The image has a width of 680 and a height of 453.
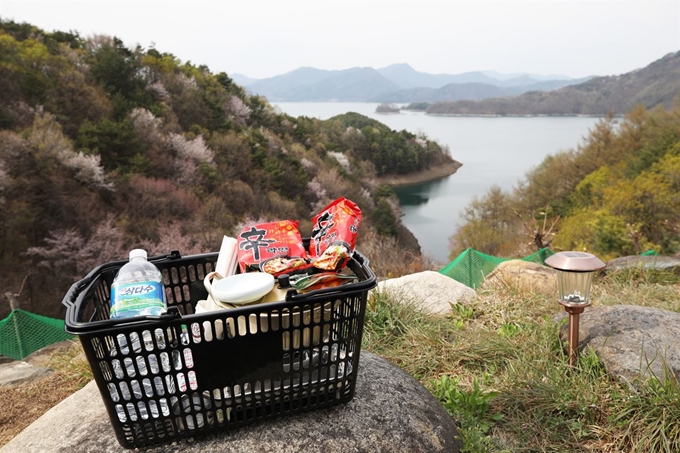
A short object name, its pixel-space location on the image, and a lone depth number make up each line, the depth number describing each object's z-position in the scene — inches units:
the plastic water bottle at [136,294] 52.6
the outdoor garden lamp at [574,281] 101.3
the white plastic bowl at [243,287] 53.7
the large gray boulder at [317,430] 61.9
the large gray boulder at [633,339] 93.0
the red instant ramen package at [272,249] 61.6
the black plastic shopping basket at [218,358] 50.3
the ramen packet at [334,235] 60.9
